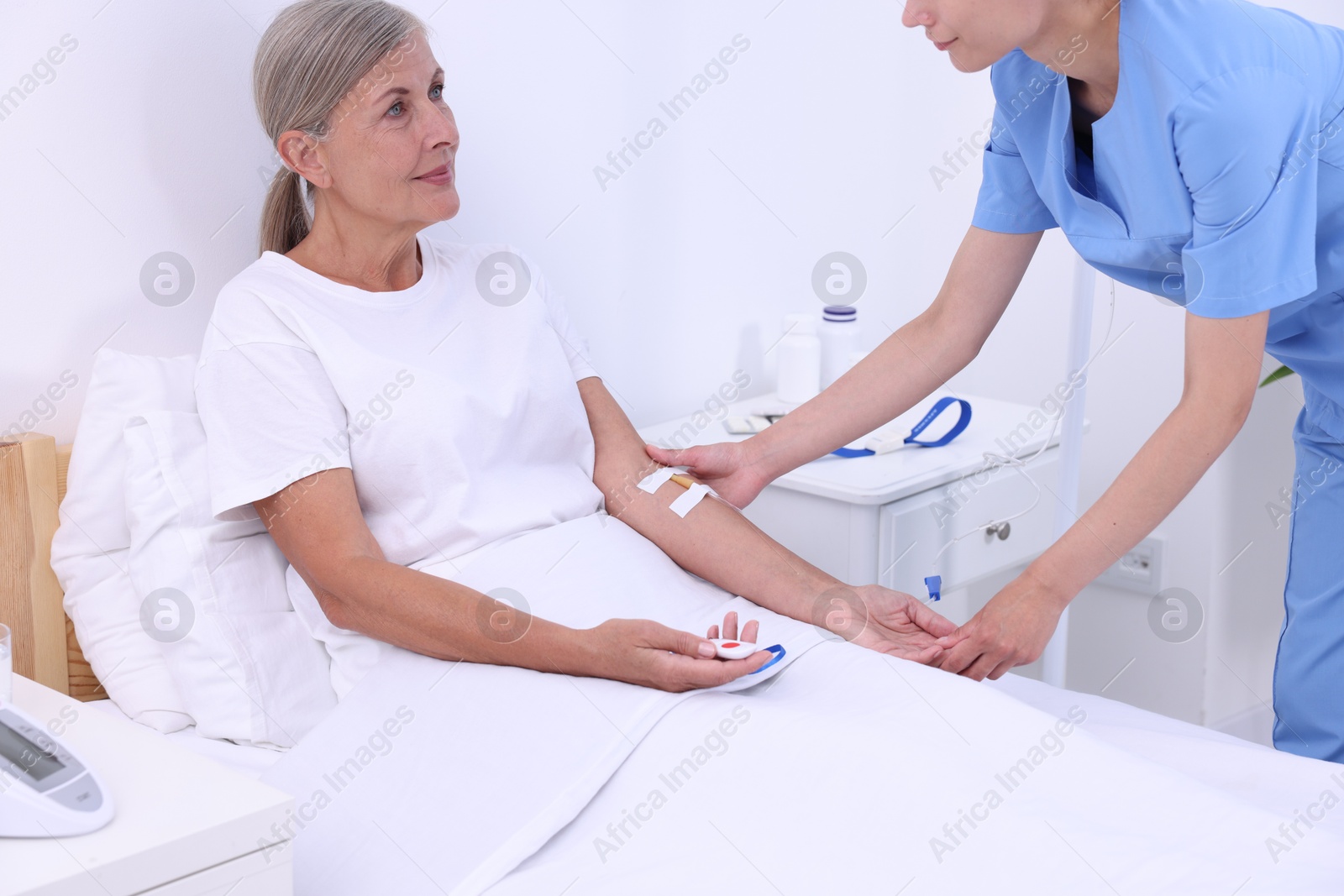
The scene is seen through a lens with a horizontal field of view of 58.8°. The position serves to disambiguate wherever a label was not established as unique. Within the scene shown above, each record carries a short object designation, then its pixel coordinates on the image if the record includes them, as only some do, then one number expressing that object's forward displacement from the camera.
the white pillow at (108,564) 1.31
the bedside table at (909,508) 1.76
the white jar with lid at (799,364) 2.10
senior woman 1.26
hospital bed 0.94
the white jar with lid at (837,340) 2.15
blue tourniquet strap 1.92
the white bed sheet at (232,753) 1.24
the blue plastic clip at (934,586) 1.43
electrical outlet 2.37
